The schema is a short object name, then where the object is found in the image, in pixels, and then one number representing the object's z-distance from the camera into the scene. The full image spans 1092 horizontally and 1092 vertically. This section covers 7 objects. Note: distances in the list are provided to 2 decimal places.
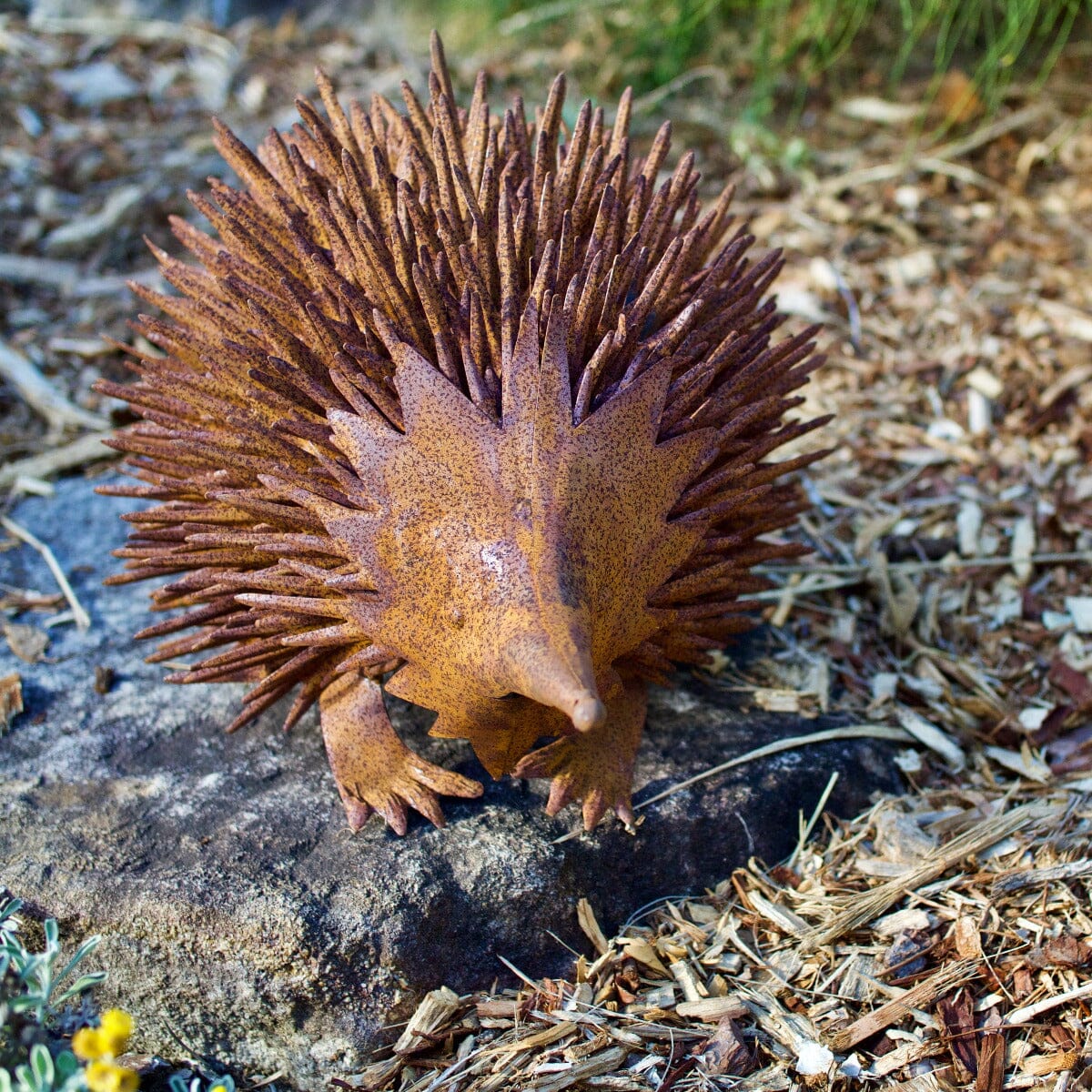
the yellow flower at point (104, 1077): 0.79
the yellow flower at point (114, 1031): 0.79
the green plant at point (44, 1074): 0.82
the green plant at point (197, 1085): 0.84
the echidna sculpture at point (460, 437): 0.88
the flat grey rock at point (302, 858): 0.93
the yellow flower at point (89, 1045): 0.79
